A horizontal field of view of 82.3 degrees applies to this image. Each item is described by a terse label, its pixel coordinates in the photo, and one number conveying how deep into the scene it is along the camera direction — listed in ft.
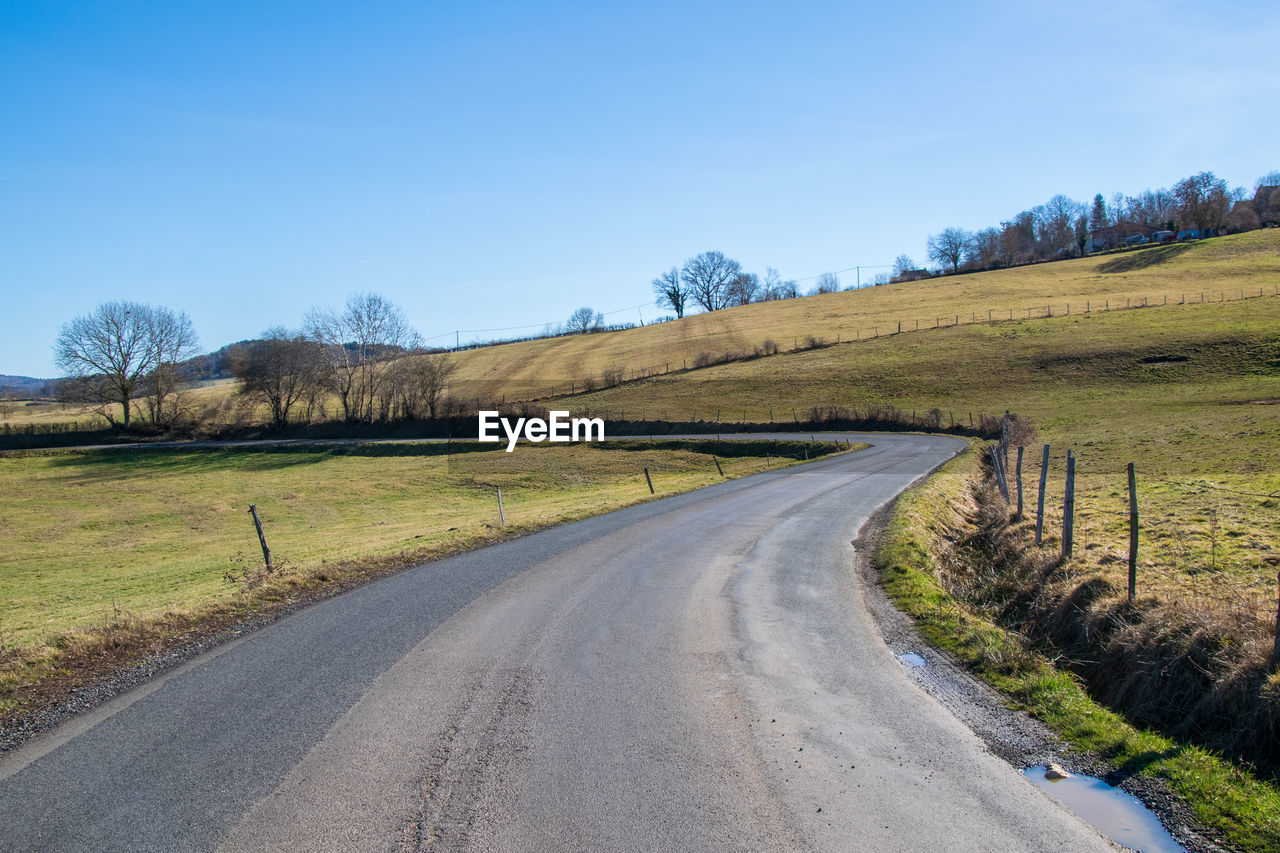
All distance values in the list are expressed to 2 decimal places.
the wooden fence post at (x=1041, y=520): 45.62
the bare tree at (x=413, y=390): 213.05
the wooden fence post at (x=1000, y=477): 63.42
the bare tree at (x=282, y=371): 224.12
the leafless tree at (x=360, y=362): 223.51
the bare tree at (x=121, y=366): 225.15
